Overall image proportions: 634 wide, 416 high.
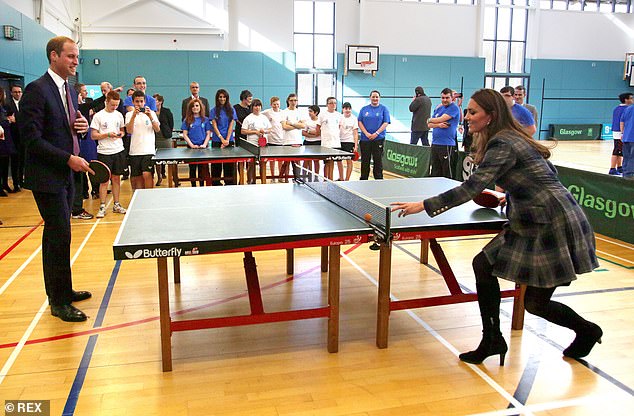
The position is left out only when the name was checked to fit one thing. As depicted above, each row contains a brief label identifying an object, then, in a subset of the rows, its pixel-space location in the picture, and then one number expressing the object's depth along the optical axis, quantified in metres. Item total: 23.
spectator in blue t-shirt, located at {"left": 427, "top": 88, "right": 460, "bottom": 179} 8.38
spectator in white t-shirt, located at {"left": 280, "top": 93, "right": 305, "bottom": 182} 10.06
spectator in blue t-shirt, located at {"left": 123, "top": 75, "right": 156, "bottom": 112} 8.19
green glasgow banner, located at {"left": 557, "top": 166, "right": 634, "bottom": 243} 6.21
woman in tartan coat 2.88
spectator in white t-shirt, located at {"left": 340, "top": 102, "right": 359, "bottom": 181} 10.14
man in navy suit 3.64
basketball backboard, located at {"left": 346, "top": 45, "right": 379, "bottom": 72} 19.14
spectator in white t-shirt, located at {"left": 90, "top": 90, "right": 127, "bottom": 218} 7.38
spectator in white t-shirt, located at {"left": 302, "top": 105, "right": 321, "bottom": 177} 10.53
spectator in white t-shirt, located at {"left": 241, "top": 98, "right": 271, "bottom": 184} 9.37
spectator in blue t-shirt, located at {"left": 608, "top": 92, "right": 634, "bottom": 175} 10.94
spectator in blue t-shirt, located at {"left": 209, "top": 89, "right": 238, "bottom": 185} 8.92
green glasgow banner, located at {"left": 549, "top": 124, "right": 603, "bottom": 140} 22.22
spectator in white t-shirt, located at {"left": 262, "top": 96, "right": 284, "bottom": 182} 10.02
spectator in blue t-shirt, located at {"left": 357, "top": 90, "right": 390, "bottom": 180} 9.88
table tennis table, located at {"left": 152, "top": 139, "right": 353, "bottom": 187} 7.27
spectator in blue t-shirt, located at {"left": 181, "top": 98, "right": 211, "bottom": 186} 8.56
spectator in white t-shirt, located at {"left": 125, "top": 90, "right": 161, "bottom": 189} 7.77
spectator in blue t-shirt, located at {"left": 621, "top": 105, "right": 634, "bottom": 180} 9.24
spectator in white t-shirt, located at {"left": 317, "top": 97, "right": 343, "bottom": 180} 10.03
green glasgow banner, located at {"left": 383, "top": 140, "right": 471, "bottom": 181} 9.21
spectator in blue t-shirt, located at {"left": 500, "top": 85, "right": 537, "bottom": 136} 6.09
